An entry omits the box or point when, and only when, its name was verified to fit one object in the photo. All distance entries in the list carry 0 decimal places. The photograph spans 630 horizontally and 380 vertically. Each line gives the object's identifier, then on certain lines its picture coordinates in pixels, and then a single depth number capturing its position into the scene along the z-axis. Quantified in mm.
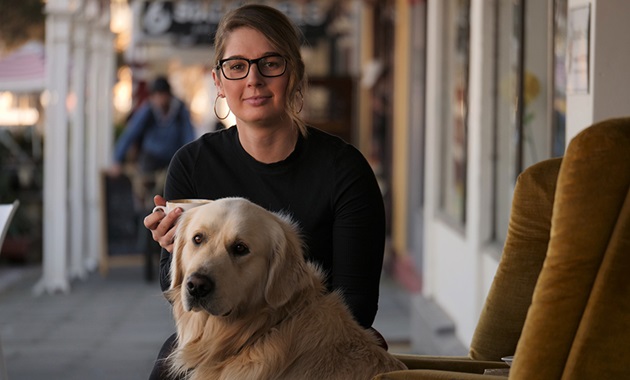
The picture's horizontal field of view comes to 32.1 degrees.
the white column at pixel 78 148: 10898
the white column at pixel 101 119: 12156
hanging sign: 12508
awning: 13531
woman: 3100
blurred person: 11172
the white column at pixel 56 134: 9828
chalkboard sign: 11242
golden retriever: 2551
